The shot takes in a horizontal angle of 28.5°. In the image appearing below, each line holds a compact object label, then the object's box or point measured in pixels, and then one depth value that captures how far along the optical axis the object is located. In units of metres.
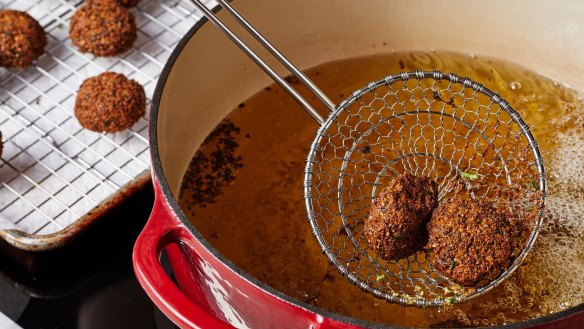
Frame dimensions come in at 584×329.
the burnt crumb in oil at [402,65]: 0.72
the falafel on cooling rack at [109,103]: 0.70
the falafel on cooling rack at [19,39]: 0.73
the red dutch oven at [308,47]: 0.58
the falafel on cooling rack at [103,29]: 0.74
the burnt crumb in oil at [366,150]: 0.66
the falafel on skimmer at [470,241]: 0.57
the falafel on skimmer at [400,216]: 0.58
